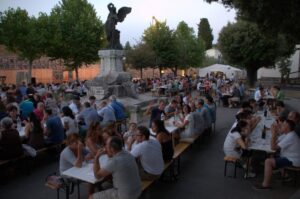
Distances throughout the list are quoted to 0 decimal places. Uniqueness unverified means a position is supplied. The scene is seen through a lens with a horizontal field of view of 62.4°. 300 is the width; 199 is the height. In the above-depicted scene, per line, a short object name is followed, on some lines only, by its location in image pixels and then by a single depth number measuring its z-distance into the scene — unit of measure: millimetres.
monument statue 13090
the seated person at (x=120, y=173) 3394
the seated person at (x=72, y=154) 4085
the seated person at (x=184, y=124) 6601
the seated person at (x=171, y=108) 8039
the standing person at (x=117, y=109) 8292
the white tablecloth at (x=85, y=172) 3687
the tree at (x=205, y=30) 61844
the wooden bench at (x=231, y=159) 5171
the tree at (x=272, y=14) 6483
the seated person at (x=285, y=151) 4723
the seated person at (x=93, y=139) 4406
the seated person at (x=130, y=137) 4748
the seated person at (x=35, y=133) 5819
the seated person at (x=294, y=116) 5884
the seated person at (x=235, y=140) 5206
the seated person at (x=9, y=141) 5181
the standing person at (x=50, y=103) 8617
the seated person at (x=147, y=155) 4200
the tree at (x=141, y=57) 25494
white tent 24809
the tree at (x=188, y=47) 30987
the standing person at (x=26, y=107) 8316
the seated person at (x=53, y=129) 6146
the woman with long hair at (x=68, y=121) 6544
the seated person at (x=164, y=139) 4839
